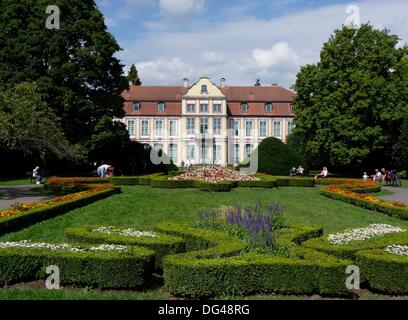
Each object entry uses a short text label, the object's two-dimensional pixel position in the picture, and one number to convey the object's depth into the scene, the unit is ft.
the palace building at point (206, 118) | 195.00
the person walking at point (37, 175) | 91.56
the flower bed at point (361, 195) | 53.67
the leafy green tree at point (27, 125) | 64.08
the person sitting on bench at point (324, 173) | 105.21
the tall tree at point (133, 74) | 228.02
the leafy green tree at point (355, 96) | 116.47
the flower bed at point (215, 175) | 79.87
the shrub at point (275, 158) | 110.01
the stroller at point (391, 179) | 98.73
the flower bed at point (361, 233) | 34.30
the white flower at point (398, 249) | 28.98
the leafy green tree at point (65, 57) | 100.83
